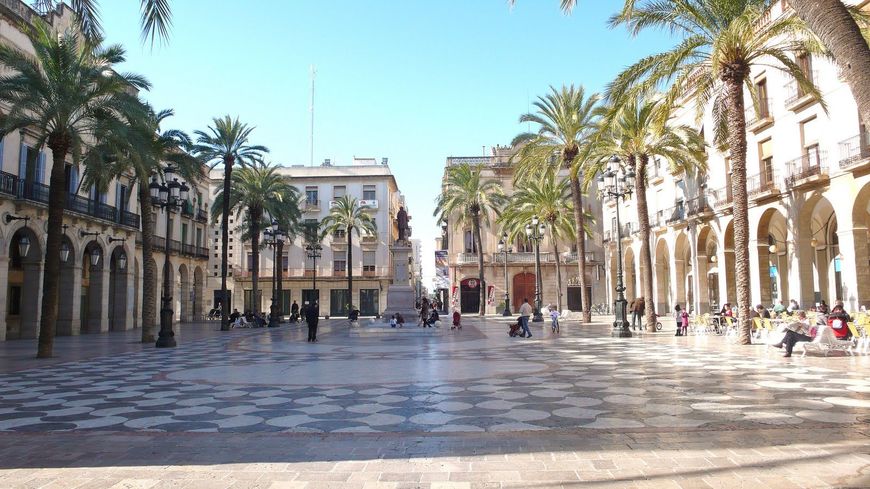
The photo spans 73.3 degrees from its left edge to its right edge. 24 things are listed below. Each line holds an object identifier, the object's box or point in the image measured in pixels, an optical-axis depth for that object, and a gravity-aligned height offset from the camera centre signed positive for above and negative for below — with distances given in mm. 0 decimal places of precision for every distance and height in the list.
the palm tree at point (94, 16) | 6957 +3476
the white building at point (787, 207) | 22969 +4036
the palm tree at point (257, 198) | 37969 +6545
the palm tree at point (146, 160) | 18672 +4775
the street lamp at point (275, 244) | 35531 +3452
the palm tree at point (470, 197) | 45219 +7666
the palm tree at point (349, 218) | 54969 +7382
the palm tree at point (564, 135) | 30531 +8438
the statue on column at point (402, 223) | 39812 +4924
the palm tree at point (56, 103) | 16297 +5769
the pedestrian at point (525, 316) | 22469 -863
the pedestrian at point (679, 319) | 22531 -1059
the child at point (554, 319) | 24892 -1105
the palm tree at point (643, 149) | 24984 +6656
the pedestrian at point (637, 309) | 26436 -770
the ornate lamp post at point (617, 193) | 22016 +4401
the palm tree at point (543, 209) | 40156 +6161
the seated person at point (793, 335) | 13914 -1062
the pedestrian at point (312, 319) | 21553 -841
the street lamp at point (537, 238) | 37688 +3851
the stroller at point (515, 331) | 22641 -1441
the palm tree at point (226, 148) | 32375 +8437
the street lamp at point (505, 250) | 46703 +3946
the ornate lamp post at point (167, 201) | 19406 +3261
